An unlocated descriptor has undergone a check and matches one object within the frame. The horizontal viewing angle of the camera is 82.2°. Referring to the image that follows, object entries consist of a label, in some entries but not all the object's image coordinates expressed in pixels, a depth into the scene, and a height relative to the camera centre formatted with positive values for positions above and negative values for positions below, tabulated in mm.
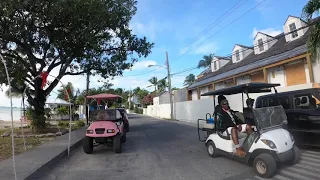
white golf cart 4121 -1058
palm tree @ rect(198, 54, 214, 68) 35297 +7632
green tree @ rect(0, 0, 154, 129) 7808 +3601
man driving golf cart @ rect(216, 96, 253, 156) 4643 -668
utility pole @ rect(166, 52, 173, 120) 23719 +2388
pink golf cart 6497 -1043
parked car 5369 -475
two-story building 11250 +2401
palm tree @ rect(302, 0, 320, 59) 7223 +2812
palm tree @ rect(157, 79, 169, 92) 56475 +5637
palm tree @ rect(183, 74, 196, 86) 47320 +6043
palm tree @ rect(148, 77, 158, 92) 58122 +7023
